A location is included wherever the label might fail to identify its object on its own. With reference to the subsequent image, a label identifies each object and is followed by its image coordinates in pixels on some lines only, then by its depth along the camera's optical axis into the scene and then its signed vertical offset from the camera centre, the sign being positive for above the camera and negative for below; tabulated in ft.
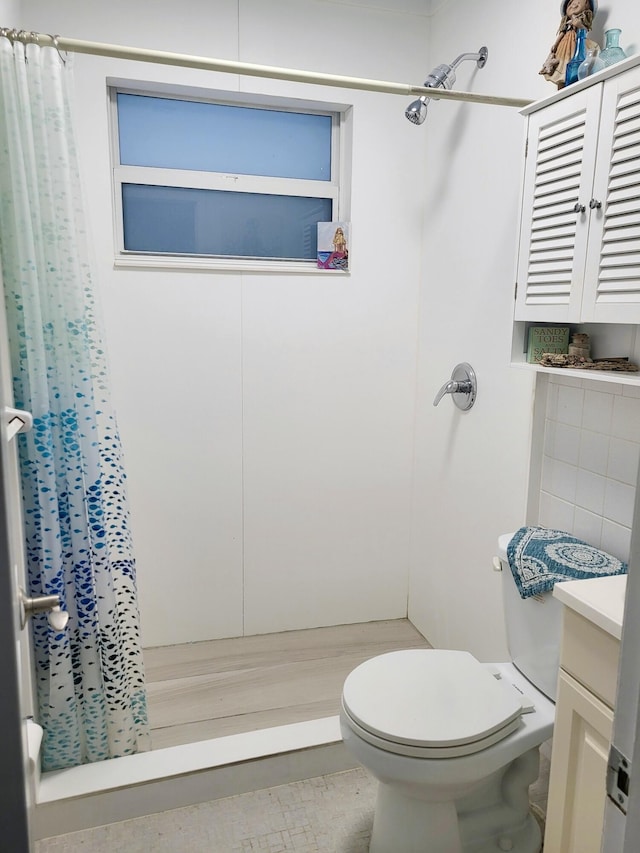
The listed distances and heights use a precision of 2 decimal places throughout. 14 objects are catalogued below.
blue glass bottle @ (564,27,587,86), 4.88 +2.10
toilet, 4.48 -3.02
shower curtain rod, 4.94 +2.10
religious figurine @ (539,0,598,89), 4.91 +2.32
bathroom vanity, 3.81 -2.45
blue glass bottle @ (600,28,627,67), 4.66 +2.08
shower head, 6.64 +2.65
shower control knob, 7.19 -0.72
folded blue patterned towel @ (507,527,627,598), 4.79 -1.84
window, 7.51 +1.79
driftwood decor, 4.71 -0.27
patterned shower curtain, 5.02 -1.01
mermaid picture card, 8.03 +1.02
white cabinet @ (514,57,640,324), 4.33 +0.92
